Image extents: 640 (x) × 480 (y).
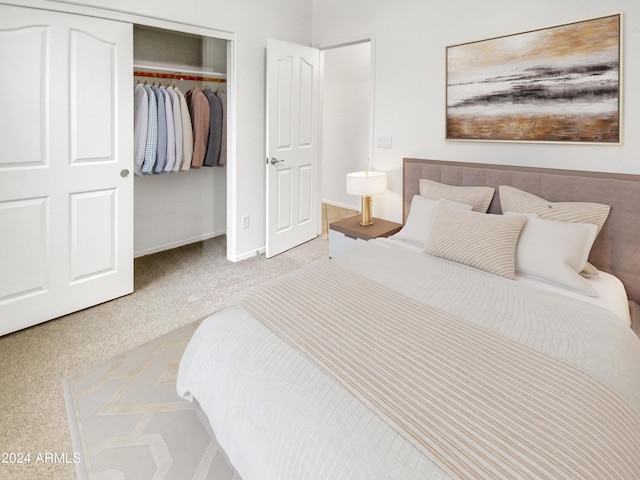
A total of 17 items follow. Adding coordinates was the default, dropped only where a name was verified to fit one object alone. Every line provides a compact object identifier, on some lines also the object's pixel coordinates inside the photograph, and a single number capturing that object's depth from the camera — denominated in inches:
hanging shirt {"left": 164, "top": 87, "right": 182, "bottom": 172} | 135.7
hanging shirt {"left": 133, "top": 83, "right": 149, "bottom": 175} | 128.4
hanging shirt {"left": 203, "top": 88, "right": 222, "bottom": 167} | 149.7
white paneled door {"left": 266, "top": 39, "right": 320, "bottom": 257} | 145.3
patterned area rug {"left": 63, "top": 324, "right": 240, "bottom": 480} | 60.6
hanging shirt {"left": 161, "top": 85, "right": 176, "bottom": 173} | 133.3
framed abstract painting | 92.1
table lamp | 132.1
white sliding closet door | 92.2
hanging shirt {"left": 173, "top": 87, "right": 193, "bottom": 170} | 138.4
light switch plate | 138.7
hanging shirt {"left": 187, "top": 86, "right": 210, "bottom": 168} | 143.9
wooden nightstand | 128.5
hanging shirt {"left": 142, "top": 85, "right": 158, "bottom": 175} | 129.3
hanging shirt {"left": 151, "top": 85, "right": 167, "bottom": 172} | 131.7
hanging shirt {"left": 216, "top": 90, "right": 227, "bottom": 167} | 152.4
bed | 40.2
